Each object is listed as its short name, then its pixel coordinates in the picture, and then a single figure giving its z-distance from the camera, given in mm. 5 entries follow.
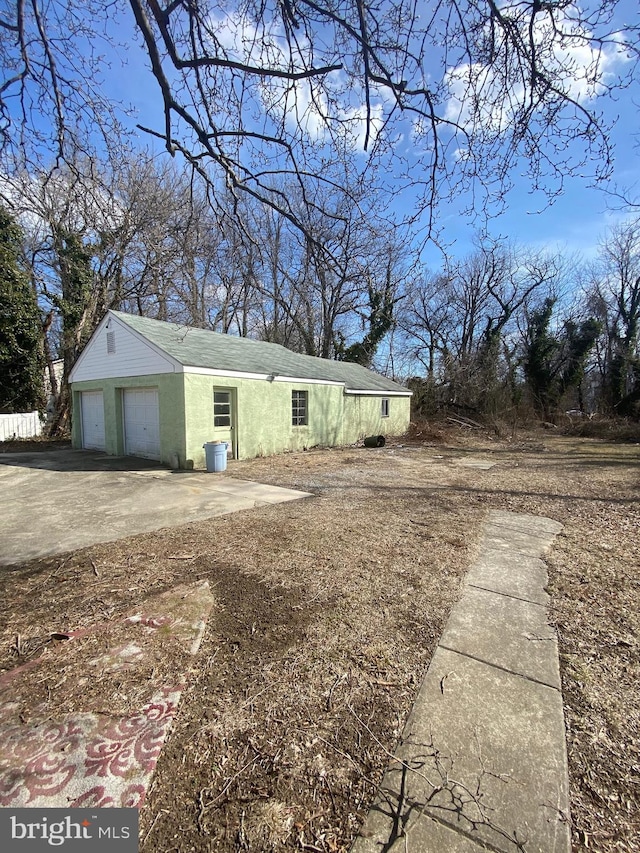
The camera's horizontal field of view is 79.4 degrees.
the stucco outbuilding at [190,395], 10203
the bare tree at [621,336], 23469
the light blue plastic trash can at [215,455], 9539
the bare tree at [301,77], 3215
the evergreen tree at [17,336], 15148
